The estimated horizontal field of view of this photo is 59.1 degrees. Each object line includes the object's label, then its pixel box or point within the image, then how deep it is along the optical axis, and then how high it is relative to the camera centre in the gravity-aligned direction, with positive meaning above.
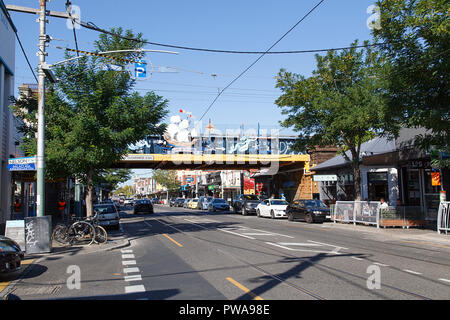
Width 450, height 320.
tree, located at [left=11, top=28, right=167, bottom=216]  15.27 +3.04
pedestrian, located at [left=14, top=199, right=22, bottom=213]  24.00 -0.84
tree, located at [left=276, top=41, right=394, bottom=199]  20.66 +4.68
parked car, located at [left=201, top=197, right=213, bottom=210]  48.53 -1.67
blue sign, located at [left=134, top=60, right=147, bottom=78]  16.02 +4.86
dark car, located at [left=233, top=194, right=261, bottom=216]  35.84 -1.48
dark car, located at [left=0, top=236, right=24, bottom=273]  8.73 -1.43
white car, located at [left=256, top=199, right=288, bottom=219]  30.23 -1.68
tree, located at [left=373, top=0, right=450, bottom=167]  13.52 +4.28
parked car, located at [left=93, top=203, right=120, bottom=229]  21.28 -1.35
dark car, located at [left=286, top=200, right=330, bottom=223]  25.25 -1.60
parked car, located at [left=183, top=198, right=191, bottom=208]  59.19 -2.16
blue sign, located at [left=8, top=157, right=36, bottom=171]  13.02 +0.96
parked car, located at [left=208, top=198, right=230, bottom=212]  43.47 -1.85
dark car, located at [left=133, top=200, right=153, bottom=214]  39.34 -1.70
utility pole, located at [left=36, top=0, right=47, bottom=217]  12.82 +2.43
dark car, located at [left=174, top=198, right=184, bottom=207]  66.28 -2.21
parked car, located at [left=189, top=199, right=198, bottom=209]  53.75 -2.07
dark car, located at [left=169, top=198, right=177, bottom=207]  71.56 -2.32
